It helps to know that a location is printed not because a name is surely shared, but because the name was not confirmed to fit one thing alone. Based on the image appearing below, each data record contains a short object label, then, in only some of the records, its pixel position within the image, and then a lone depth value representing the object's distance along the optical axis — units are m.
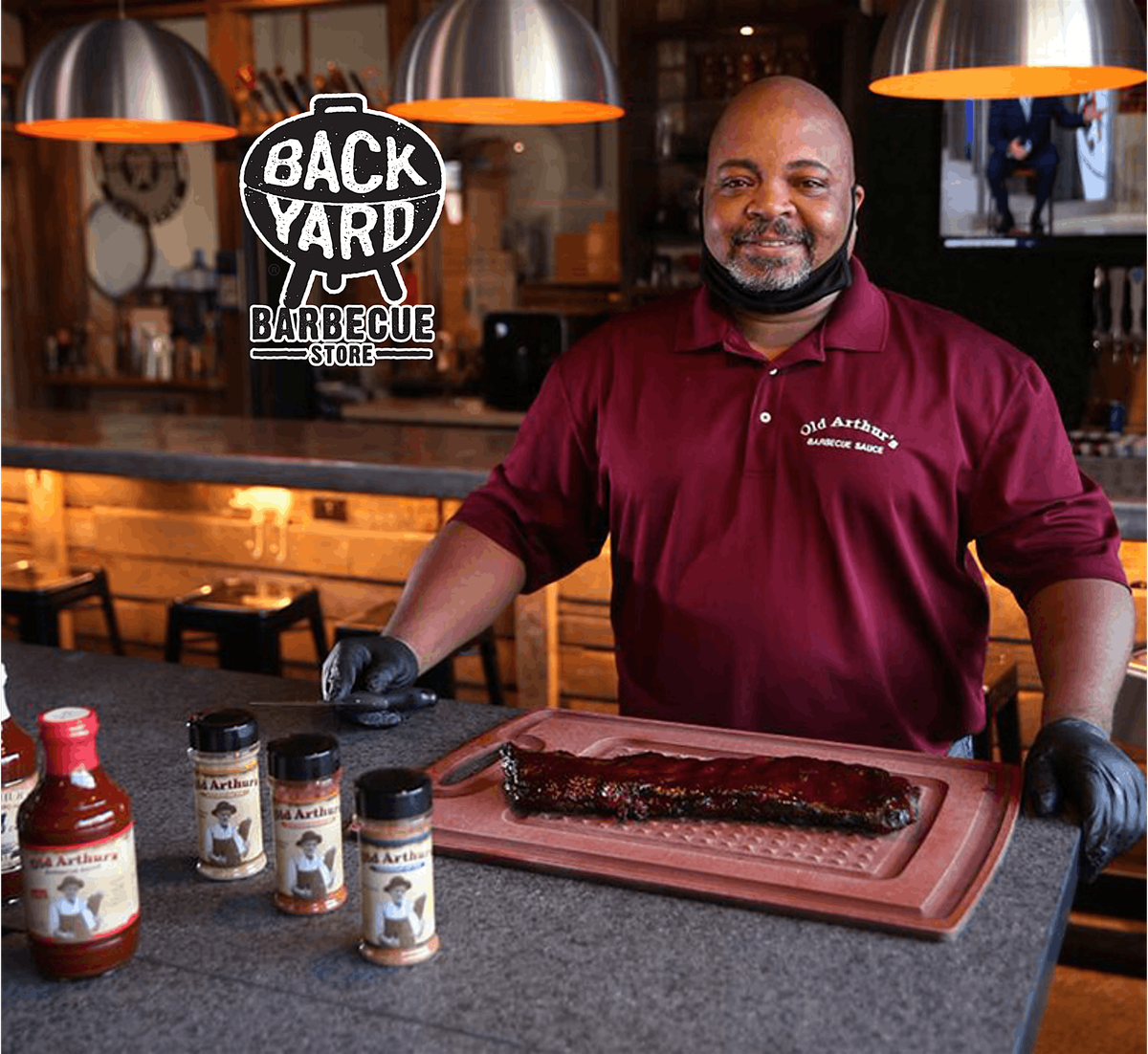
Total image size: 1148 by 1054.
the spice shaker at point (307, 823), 1.30
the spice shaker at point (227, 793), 1.39
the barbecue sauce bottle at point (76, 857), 1.19
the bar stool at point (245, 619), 3.54
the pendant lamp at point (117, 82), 2.85
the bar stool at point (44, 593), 3.78
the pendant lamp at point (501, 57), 2.45
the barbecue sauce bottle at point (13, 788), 1.42
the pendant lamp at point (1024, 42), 2.21
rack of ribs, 1.45
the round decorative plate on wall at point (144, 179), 7.59
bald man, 2.01
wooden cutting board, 1.32
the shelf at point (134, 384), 7.30
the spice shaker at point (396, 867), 1.21
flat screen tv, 5.12
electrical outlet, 3.93
